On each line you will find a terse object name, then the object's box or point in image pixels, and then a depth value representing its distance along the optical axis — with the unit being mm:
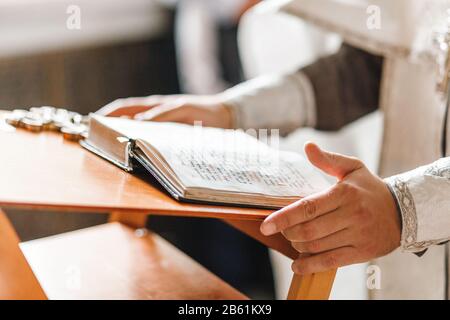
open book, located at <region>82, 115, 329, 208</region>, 1373
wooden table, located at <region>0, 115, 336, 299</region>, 1305
